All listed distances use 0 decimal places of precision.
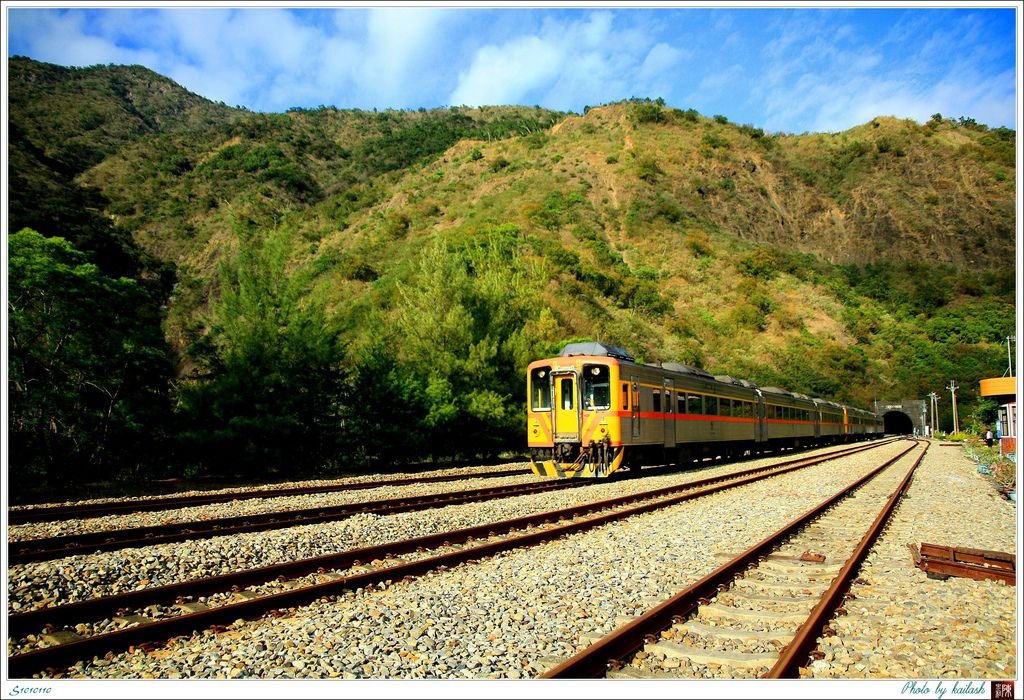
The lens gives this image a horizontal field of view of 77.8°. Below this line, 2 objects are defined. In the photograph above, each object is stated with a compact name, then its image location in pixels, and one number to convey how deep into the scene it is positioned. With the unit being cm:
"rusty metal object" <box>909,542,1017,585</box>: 657
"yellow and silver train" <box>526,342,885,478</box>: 1577
